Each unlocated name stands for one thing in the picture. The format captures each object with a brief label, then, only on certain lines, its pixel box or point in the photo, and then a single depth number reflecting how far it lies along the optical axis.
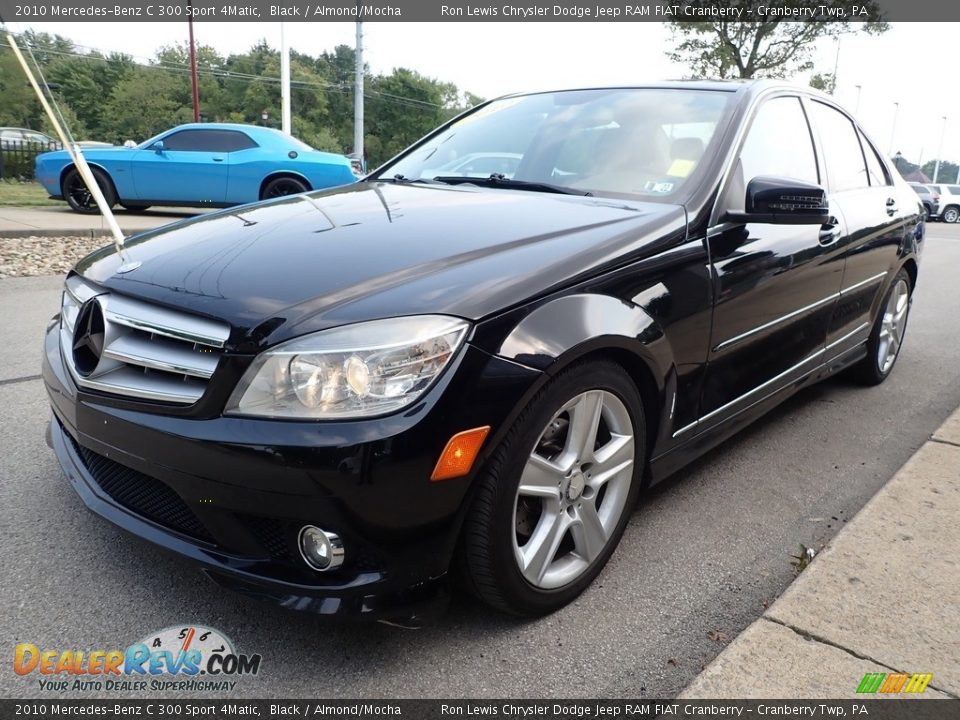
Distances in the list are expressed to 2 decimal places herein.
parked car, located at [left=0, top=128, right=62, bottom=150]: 21.37
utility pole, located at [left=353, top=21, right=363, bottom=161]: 28.80
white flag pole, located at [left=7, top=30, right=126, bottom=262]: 2.64
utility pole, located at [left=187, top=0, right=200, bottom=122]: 24.81
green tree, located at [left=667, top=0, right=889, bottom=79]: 26.50
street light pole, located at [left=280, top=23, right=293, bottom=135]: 21.22
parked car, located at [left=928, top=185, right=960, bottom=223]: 30.44
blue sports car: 11.17
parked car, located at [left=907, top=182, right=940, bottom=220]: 27.42
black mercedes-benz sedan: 1.67
